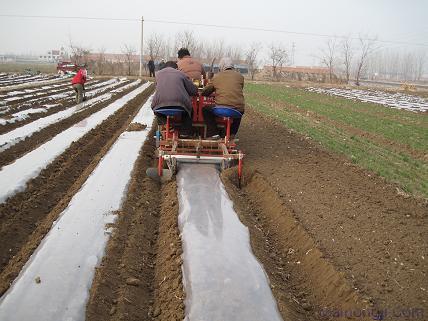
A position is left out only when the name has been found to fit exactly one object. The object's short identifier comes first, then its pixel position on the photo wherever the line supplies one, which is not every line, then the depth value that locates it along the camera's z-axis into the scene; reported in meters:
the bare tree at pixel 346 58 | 61.51
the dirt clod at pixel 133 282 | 4.01
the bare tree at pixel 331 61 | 53.42
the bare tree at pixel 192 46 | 57.26
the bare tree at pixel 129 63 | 47.93
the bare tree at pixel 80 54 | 52.62
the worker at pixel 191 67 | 8.86
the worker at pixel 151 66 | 37.86
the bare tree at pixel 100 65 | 48.96
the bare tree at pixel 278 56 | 59.85
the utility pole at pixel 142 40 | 45.47
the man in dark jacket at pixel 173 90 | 7.20
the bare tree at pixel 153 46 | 58.01
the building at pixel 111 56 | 54.41
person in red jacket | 17.12
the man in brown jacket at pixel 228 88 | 7.52
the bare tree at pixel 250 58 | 58.71
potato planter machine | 7.17
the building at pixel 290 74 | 56.66
